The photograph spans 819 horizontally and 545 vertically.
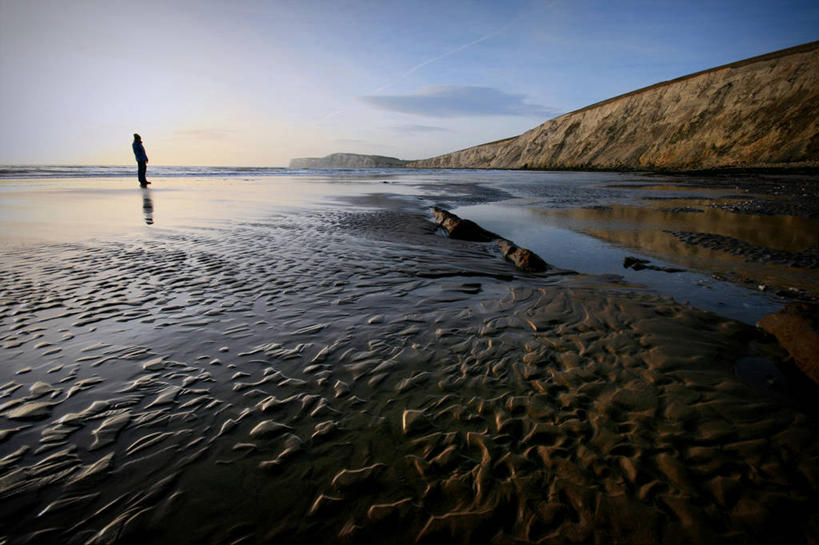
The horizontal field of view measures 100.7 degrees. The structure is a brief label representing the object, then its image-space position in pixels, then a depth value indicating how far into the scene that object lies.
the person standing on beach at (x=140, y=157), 23.49
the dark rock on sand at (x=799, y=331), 3.73
